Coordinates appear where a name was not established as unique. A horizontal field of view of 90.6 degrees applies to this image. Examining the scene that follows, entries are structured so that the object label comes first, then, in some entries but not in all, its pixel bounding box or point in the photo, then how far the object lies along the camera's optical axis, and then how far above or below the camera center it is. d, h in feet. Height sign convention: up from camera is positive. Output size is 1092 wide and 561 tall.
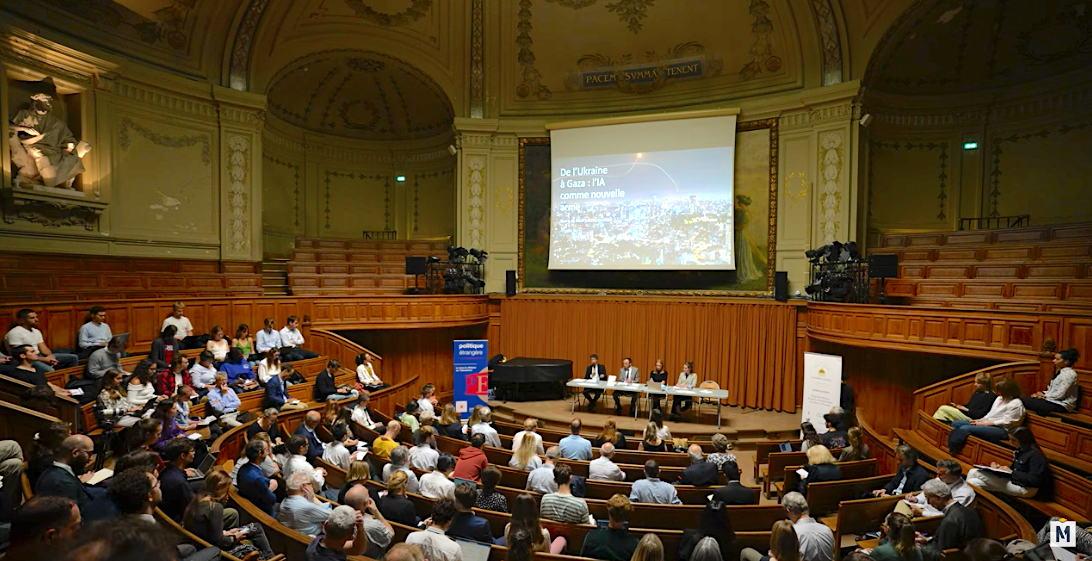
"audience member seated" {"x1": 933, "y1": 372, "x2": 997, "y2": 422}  21.38 -5.50
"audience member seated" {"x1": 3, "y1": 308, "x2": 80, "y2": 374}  21.44 -3.28
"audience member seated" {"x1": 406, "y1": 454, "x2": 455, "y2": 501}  15.47 -6.37
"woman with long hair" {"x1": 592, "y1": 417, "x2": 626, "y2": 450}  22.08 -7.14
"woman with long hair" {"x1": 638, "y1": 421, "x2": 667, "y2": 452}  22.00 -7.20
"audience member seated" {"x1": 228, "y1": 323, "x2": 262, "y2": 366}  29.89 -4.59
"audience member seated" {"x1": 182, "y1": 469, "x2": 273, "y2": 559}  11.35 -5.41
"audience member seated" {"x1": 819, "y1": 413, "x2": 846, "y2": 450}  23.41 -7.44
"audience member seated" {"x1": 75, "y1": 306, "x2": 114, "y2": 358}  24.93 -3.52
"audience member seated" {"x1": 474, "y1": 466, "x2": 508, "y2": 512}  14.89 -6.48
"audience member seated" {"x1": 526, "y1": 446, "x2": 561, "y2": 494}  16.26 -6.55
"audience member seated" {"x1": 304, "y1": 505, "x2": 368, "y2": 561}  9.74 -5.05
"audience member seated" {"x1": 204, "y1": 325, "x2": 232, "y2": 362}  27.76 -4.43
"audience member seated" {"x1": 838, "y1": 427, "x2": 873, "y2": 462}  20.75 -7.03
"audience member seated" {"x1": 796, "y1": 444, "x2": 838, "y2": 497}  17.85 -6.73
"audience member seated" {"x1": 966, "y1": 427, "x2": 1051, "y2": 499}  16.06 -6.16
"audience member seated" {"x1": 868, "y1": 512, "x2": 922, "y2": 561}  11.39 -5.88
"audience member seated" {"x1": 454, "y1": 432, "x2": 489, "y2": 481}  18.38 -6.90
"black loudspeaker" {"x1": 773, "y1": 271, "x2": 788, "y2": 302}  36.84 -1.34
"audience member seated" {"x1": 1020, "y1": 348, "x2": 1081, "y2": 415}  19.62 -4.55
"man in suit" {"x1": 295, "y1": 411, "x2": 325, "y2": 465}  19.15 -6.10
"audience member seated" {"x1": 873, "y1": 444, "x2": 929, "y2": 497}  17.06 -6.65
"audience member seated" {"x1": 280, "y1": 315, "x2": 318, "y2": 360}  32.24 -5.08
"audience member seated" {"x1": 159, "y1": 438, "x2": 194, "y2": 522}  12.68 -5.45
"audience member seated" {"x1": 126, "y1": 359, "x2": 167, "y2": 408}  20.18 -4.84
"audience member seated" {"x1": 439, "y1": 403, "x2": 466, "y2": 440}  22.97 -7.01
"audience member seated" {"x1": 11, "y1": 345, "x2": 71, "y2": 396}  18.47 -3.94
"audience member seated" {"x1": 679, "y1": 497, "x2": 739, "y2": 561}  13.01 -6.48
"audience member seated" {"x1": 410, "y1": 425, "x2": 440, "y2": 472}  18.33 -6.50
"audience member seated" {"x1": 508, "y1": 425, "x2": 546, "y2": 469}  19.02 -6.75
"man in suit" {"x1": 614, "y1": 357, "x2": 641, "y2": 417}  34.06 -7.17
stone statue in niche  28.45 +6.14
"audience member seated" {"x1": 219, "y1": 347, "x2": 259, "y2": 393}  25.63 -5.48
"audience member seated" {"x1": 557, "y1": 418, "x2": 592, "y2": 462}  20.68 -7.06
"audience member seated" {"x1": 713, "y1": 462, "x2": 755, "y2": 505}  15.61 -6.63
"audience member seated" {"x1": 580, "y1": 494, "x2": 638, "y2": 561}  12.20 -6.29
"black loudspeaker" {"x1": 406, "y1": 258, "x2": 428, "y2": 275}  40.63 -0.25
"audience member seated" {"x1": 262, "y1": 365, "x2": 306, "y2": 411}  25.09 -6.46
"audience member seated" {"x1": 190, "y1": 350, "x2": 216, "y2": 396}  24.17 -5.20
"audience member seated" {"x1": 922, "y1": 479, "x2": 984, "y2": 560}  13.64 -6.61
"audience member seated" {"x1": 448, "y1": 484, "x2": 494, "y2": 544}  12.32 -5.96
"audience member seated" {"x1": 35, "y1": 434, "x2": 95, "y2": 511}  11.15 -4.60
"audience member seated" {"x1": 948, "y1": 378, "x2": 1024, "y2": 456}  19.31 -5.56
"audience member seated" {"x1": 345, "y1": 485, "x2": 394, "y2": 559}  11.55 -5.89
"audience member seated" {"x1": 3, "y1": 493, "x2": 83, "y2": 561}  6.59 -3.31
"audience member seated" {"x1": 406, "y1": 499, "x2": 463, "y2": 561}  11.15 -5.78
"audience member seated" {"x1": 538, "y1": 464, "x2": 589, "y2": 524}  14.08 -6.41
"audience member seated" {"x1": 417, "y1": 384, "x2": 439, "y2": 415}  27.84 -7.18
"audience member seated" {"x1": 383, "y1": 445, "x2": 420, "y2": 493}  15.48 -5.95
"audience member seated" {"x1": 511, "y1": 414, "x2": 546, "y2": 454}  19.62 -6.46
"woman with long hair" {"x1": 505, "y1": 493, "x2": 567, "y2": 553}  12.03 -5.80
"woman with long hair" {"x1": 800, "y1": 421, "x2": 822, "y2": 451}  20.79 -6.65
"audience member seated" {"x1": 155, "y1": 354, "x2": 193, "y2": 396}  21.74 -4.88
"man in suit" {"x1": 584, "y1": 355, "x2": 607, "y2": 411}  35.04 -7.27
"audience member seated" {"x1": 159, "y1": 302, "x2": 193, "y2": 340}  29.25 -3.41
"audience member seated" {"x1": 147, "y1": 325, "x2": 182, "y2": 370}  24.96 -4.30
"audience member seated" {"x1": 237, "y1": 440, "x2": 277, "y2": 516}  13.93 -5.85
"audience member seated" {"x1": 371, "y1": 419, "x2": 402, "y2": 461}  19.56 -6.62
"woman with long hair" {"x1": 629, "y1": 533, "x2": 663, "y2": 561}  10.07 -5.32
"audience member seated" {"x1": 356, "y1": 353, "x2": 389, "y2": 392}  31.91 -6.77
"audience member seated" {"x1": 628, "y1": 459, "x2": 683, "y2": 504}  15.84 -6.64
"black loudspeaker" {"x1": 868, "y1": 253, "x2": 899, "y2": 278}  30.45 +0.04
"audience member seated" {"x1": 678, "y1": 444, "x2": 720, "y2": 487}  16.83 -6.52
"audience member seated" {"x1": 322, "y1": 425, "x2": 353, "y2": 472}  18.40 -6.62
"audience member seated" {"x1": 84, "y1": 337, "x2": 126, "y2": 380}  22.00 -4.14
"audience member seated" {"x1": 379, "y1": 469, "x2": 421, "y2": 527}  13.65 -6.17
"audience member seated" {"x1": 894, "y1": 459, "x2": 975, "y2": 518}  15.06 -6.43
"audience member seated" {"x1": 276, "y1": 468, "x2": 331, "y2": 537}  12.64 -5.87
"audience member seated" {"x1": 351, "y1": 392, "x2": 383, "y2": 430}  24.44 -6.96
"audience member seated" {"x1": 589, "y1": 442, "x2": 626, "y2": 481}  18.17 -6.95
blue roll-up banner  34.47 -7.05
